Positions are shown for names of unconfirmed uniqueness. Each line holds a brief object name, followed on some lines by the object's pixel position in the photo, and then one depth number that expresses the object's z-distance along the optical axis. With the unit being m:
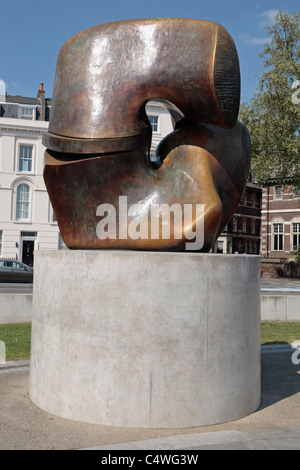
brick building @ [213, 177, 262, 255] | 56.81
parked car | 23.56
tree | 28.89
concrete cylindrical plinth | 5.09
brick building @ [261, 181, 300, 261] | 51.34
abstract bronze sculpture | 5.84
